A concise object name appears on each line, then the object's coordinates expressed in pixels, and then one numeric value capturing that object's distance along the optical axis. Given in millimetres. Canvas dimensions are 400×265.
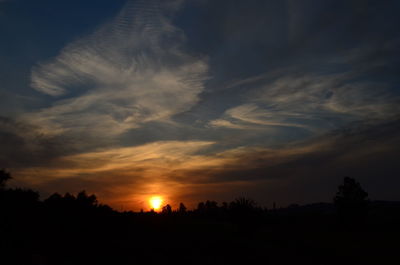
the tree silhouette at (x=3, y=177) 46341
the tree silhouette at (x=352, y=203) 81250
